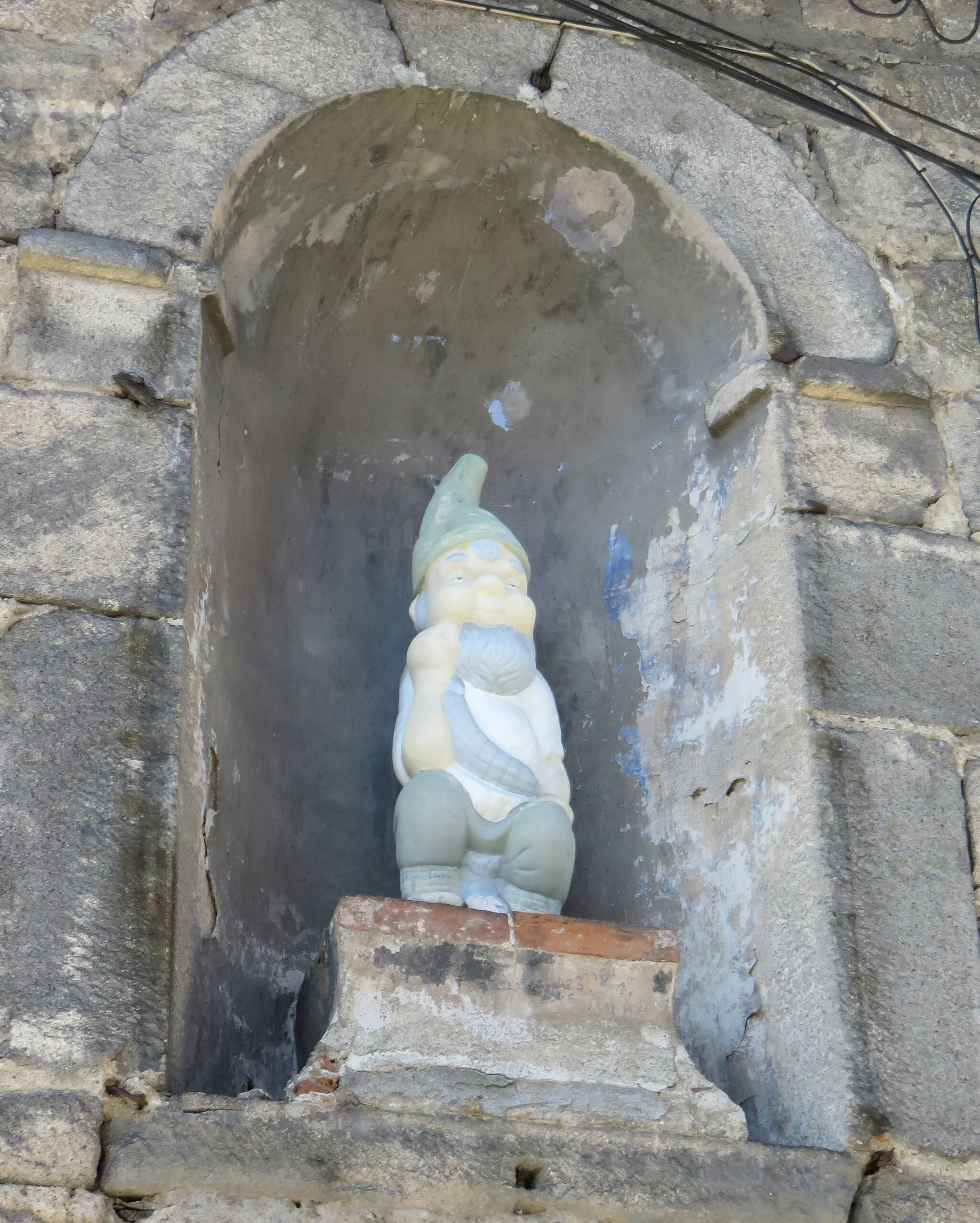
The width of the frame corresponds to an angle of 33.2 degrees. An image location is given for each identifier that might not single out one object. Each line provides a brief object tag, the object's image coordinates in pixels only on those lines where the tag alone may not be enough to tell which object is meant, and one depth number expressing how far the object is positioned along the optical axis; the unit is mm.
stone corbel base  2816
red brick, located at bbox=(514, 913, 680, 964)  3008
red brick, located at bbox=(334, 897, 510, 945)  2941
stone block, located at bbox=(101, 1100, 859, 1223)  2602
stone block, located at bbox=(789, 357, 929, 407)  3719
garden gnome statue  3232
